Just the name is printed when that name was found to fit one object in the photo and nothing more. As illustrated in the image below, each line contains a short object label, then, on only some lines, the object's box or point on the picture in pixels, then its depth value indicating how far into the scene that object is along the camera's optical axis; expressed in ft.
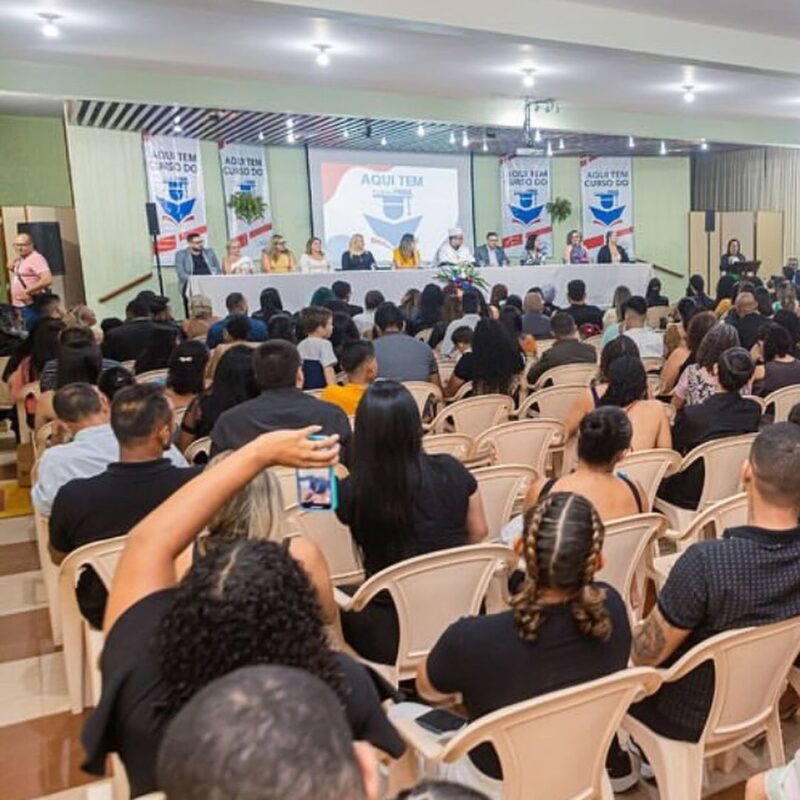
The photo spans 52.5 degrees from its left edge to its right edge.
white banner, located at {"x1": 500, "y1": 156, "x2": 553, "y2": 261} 49.24
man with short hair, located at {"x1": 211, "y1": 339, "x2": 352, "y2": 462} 11.25
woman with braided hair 5.74
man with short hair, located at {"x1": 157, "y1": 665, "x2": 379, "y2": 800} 2.33
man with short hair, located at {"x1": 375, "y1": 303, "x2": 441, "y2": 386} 18.45
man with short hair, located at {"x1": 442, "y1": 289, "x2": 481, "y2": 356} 21.79
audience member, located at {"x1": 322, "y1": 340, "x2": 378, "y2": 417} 14.06
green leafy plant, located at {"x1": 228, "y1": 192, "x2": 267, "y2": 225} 40.11
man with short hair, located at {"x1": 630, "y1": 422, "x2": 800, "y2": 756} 6.46
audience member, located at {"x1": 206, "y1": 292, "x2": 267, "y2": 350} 20.48
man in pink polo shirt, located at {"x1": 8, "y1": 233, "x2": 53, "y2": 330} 27.73
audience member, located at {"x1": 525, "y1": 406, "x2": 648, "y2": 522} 8.80
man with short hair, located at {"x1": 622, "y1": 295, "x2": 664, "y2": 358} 20.30
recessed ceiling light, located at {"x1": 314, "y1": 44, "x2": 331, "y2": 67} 23.97
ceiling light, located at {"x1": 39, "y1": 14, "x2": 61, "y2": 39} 20.63
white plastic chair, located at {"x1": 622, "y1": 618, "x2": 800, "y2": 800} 6.25
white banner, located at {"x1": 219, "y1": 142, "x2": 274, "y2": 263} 40.37
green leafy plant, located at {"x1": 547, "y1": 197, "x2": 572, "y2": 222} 49.90
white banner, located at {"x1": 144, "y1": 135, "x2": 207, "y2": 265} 36.63
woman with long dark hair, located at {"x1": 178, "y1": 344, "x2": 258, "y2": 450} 14.14
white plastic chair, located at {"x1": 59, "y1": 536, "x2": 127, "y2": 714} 8.38
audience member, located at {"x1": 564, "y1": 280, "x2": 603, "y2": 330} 25.95
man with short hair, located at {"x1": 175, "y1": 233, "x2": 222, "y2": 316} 34.63
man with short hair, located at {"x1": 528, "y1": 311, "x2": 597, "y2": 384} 18.95
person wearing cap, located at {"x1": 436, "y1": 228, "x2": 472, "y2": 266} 41.14
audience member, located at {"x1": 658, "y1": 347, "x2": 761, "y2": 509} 12.39
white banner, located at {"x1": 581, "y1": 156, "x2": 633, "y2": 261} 51.62
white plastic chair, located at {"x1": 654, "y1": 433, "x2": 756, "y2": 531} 11.81
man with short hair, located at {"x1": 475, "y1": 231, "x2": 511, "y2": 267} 43.65
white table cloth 33.76
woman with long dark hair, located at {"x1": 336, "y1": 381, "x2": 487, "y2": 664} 8.52
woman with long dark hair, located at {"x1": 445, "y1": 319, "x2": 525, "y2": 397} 17.12
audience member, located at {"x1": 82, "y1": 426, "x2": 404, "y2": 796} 3.84
